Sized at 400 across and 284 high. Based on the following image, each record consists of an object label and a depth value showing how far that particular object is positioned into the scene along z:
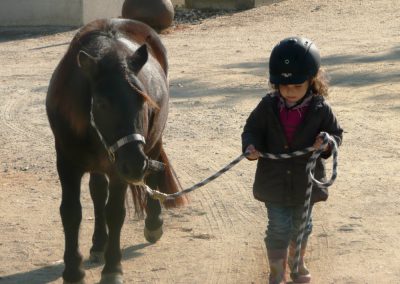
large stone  25.37
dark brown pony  8.02
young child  7.94
